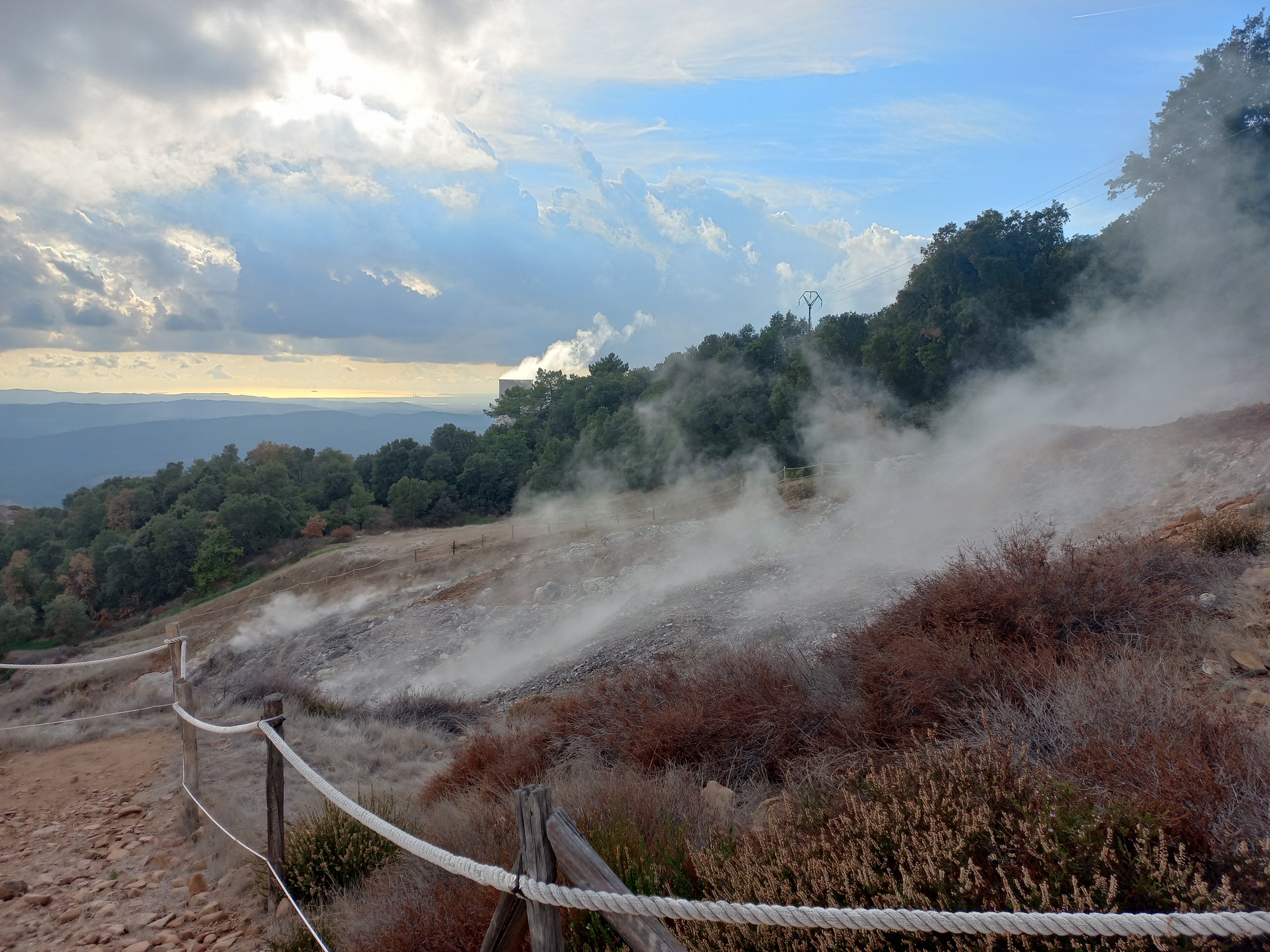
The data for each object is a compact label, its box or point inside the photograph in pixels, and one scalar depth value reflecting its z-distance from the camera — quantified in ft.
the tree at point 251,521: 125.59
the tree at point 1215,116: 74.23
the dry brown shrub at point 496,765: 18.72
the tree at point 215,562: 119.34
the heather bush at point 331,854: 14.49
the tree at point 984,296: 79.82
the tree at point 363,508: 131.03
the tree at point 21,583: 131.95
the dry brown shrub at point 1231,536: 24.59
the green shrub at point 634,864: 9.70
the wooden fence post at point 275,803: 14.17
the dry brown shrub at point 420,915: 10.55
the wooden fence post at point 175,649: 20.10
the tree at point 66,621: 112.47
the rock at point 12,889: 15.65
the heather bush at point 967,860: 7.75
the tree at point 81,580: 128.16
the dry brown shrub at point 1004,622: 15.71
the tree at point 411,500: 128.47
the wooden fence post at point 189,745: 18.98
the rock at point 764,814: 12.29
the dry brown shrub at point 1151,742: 8.71
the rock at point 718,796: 14.24
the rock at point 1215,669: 15.53
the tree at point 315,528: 127.75
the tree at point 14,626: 109.81
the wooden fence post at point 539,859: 7.14
